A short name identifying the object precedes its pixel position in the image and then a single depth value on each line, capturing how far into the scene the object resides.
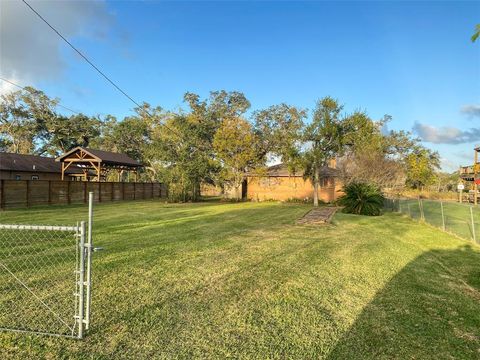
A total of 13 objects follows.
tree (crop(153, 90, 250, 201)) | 28.81
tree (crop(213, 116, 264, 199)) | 29.22
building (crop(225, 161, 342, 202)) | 29.67
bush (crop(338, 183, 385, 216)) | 18.45
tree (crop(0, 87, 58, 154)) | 39.20
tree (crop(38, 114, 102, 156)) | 41.81
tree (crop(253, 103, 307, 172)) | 31.40
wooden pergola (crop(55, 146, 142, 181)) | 27.44
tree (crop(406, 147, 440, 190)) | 37.03
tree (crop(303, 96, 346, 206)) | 25.34
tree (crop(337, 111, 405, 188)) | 23.81
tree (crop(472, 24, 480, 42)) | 3.00
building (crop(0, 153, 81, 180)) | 29.28
